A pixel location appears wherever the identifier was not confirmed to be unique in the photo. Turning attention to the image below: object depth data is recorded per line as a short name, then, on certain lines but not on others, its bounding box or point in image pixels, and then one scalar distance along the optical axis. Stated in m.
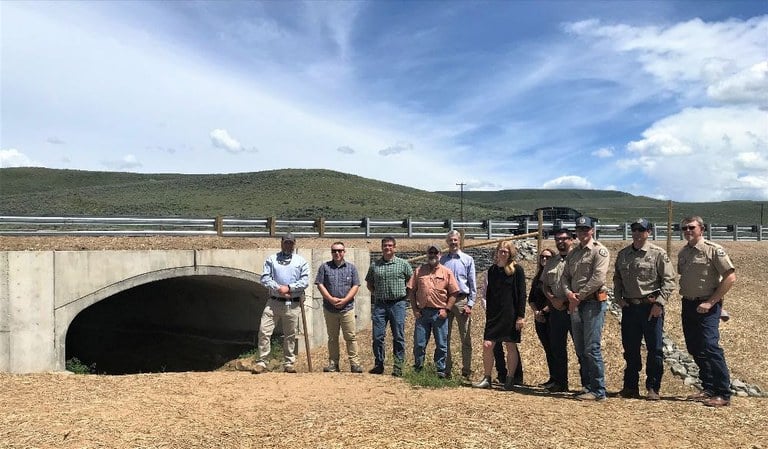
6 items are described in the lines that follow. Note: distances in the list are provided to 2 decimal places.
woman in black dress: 7.30
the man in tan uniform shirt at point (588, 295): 6.78
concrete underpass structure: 9.99
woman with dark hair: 7.71
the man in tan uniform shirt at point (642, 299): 6.84
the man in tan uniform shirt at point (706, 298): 6.66
